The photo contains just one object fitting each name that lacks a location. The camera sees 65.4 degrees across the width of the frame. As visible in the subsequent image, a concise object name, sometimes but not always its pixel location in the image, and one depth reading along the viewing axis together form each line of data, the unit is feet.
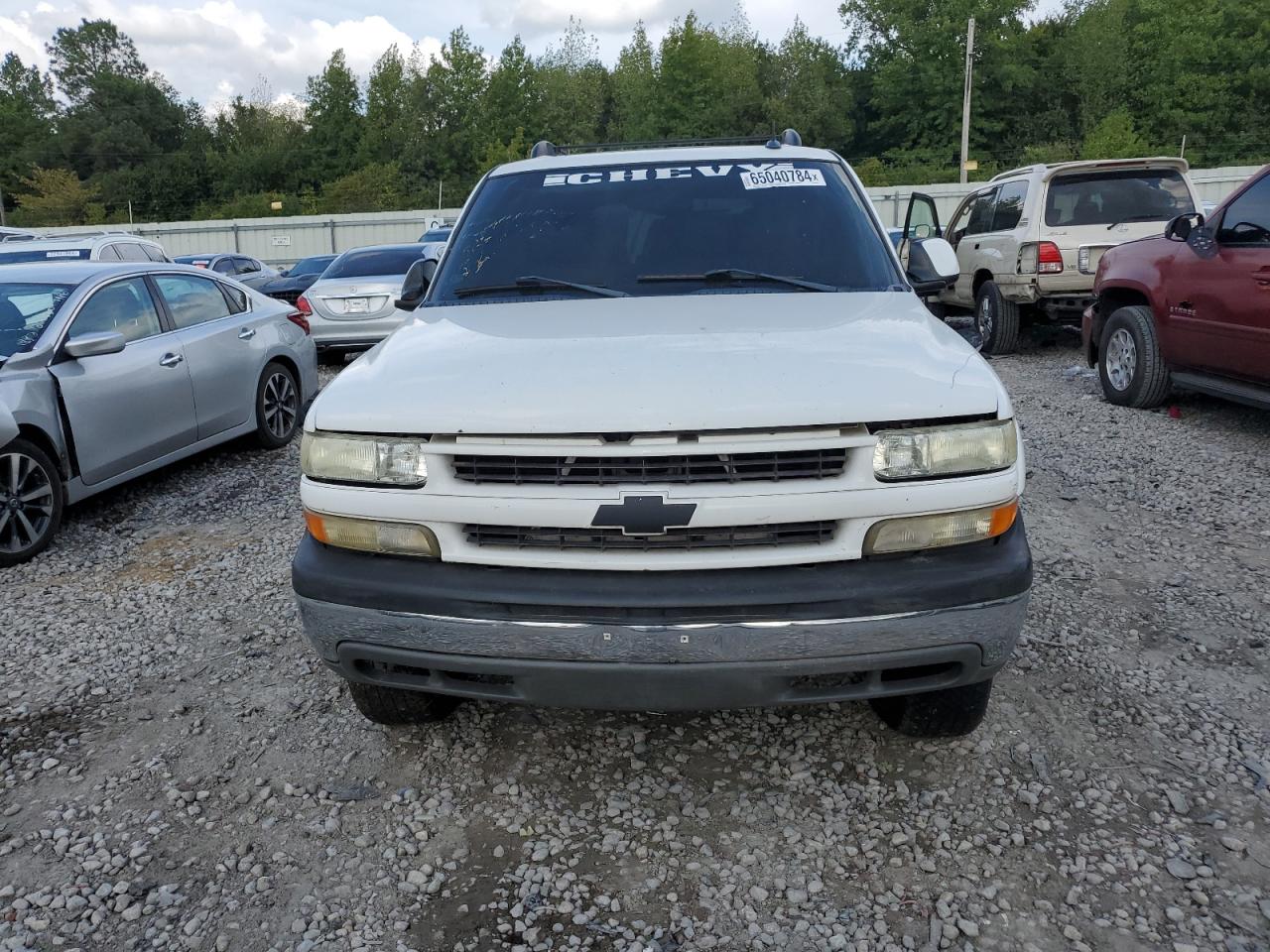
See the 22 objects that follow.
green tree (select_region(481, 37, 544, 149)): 247.29
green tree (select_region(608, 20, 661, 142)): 233.35
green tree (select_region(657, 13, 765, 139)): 225.15
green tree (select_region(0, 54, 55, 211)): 247.70
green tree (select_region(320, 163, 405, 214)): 196.34
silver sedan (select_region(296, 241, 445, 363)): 36.42
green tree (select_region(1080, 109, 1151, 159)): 152.97
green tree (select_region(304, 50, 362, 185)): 254.27
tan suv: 32.17
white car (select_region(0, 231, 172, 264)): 34.91
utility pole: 128.57
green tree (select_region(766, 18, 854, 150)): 220.84
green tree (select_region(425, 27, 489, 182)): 247.29
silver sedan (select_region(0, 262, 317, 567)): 17.10
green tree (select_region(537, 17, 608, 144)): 242.58
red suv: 20.58
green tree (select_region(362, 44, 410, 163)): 250.16
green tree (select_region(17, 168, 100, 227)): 199.72
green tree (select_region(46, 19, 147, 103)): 280.31
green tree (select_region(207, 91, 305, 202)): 242.58
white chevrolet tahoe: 7.76
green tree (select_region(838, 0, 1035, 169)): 207.10
